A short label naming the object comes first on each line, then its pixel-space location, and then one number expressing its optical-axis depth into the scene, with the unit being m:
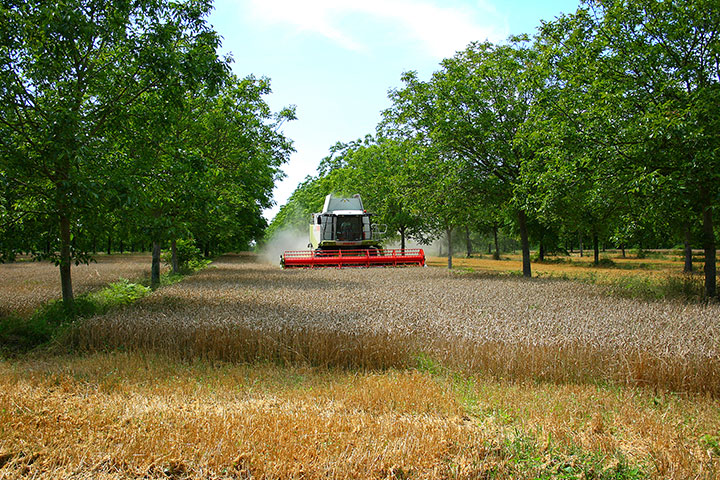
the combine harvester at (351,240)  25.77
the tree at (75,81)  7.89
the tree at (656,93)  9.20
